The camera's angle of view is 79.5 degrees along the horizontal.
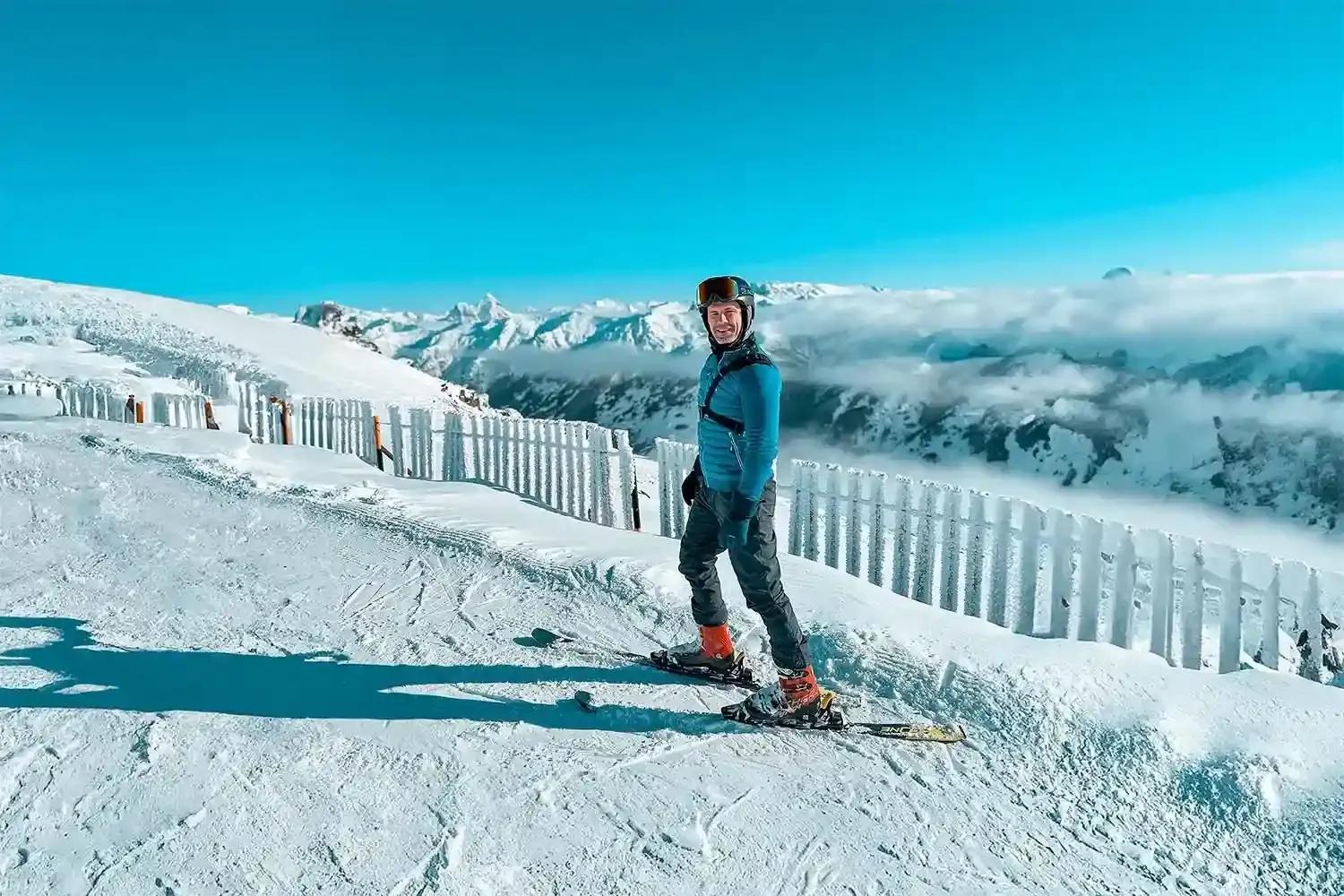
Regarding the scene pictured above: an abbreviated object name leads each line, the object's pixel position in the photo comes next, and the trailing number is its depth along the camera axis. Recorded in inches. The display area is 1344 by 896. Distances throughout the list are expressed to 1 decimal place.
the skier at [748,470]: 151.3
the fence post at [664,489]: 360.2
